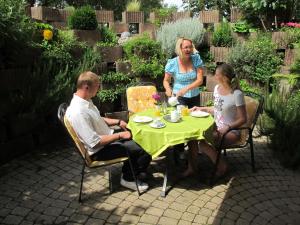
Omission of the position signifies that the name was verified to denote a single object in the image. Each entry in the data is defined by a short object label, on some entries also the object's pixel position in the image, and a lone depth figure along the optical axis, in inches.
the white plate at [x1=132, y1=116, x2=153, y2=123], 166.4
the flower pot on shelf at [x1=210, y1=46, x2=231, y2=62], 314.2
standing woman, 198.5
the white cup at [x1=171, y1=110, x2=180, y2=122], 167.0
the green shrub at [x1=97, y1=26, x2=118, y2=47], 316.4
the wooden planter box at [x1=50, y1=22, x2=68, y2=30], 311.3
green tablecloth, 153.1
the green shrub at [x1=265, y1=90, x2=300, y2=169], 194.2
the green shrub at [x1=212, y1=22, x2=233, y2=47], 323.3
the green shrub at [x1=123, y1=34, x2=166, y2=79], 287.1
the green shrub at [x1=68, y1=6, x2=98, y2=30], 292.8
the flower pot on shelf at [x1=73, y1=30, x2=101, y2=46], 289.3
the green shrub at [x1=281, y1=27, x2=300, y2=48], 299.9
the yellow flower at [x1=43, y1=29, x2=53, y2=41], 240.7
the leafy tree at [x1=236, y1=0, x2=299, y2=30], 336.8
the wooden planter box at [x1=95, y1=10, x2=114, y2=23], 371.6
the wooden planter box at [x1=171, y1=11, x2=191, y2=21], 402.0
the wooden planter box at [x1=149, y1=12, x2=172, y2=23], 417.2
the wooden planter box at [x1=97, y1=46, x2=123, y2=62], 290.0
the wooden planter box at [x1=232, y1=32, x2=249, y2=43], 327.3
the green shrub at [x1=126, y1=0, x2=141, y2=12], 427.7
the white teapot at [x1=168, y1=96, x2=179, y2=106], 182.9
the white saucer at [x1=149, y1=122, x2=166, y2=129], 159.0
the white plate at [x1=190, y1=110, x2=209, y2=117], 175.5
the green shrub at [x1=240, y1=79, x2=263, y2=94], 292.6
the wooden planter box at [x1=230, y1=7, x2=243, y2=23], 370.6
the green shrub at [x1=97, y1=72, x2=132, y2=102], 275.0
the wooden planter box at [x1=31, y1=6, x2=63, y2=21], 327.3
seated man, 147.5
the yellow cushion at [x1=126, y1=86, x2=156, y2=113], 217.9
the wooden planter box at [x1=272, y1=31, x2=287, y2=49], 302.8
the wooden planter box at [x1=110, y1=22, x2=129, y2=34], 388.7
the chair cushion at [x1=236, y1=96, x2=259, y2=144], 181.2
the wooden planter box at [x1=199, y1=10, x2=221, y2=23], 362.9
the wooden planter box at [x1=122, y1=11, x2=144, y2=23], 398.6
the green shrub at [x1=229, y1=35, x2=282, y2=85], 294.7
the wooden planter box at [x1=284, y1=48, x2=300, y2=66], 296.7
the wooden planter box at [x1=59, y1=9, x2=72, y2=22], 346.6
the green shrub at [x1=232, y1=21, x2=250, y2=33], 330.0
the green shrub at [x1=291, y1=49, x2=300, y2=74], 281.0
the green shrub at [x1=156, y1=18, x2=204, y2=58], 303.6
